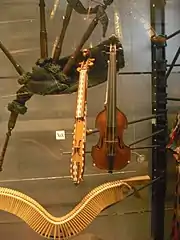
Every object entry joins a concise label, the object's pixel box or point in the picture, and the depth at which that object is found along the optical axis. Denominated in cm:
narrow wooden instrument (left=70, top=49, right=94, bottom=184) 164
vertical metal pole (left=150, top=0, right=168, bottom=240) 224
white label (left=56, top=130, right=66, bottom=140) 235
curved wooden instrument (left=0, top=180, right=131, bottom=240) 172
